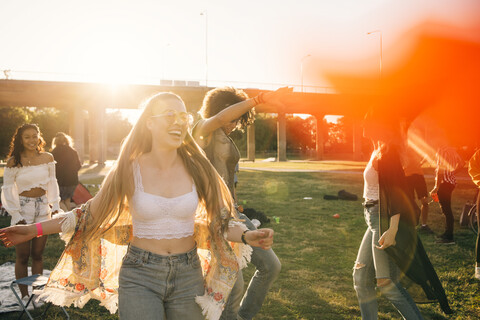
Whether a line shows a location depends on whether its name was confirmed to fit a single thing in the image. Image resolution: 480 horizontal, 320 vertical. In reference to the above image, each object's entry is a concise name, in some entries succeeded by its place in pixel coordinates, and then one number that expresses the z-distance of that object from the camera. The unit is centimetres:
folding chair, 456
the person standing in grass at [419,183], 881
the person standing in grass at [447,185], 849
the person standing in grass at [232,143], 392
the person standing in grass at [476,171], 594
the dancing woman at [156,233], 269
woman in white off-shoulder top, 548
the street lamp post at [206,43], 4908
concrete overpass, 3966
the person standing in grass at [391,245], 379
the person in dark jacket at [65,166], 948
